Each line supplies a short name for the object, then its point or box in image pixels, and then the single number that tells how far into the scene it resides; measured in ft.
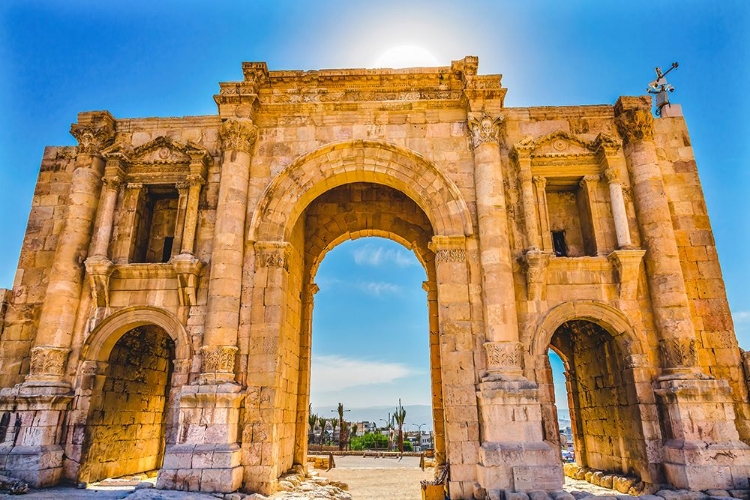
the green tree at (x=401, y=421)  79.62
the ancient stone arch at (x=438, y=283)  28.32
